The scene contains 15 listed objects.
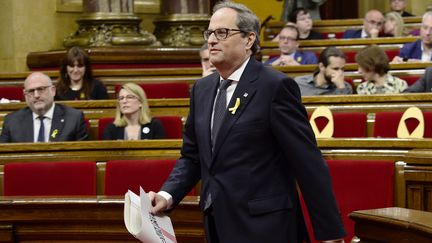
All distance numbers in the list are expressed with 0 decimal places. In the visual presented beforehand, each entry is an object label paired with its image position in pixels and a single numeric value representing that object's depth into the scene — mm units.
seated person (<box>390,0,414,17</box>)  24797
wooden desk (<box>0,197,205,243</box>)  7082
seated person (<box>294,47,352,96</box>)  13953
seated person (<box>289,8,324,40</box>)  21937
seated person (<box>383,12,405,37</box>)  21031
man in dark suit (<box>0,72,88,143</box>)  11945
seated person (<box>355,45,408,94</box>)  13570
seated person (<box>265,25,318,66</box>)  18547
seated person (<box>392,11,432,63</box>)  16469
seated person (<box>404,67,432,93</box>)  13172
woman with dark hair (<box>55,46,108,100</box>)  14852
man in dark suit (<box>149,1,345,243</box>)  5660
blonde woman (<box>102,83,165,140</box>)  11867
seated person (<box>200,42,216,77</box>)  13703
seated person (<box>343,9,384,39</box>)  21316
